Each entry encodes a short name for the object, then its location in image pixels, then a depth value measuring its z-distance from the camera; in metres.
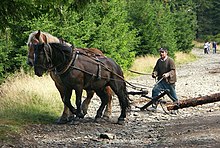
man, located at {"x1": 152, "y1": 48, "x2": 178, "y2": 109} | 14.95
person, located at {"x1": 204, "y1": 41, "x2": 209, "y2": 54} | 68.84
